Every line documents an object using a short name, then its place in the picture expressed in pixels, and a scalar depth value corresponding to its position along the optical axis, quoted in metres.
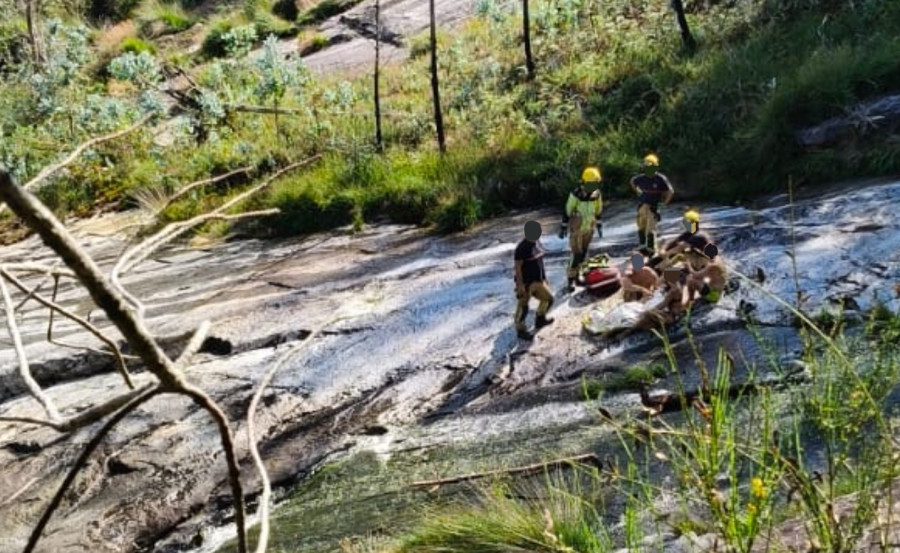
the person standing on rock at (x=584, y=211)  8.79
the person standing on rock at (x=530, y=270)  8.03
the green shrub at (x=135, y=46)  23.28
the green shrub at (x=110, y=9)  27.70
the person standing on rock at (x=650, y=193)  9.12
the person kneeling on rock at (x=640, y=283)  8.34
